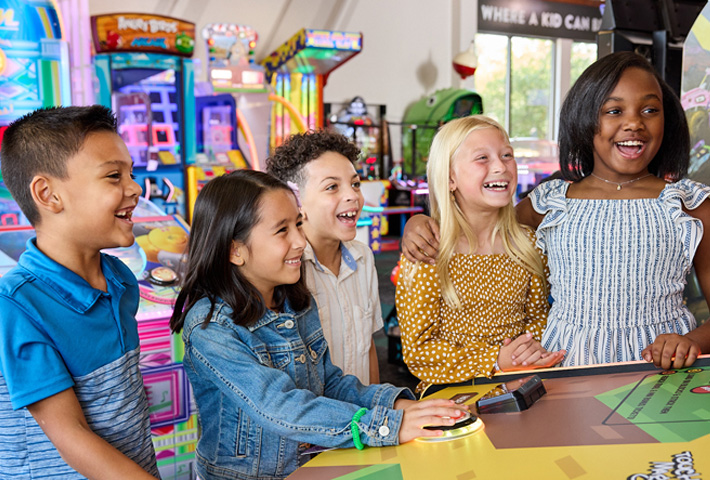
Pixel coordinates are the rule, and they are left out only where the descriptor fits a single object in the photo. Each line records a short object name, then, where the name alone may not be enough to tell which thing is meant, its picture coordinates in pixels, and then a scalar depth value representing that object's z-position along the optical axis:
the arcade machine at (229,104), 5.00
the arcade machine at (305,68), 6.40
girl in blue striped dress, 1.43
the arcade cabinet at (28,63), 2.36
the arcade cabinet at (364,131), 8.10
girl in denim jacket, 1.08
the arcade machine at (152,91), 4.21
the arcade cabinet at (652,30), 2.43
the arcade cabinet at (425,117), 8.24
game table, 0.85
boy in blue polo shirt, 0.97
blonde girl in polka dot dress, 1.43
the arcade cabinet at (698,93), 2.18
